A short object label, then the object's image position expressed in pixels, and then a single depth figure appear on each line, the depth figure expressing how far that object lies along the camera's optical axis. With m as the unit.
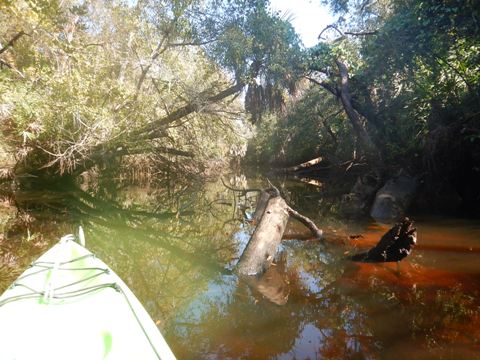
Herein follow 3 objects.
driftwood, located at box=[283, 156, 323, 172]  20.16
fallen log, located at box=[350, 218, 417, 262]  4.53
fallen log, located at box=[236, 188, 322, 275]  4.56
